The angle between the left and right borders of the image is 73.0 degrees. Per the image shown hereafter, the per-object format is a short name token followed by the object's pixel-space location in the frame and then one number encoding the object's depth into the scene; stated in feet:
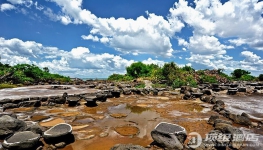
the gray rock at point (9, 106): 33.73
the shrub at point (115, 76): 154.76
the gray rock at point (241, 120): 25.35
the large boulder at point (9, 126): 18.60
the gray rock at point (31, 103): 35.56
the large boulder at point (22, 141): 15.12
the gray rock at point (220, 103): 38.20
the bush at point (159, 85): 79.20
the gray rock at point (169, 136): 16.76
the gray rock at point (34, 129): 18.90
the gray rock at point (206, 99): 43.55
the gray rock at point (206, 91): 56.53
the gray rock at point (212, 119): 26.01
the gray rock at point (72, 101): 37.49
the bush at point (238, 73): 142.00
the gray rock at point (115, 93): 51.76
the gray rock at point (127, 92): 57.31
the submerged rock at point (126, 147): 14.69
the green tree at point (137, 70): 154.61
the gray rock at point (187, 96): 48.78
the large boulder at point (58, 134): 17.75
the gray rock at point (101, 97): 43.92
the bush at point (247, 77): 131.73
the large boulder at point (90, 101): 37.69
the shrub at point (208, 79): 97.93
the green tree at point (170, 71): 86.07
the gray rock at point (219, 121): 23.19
